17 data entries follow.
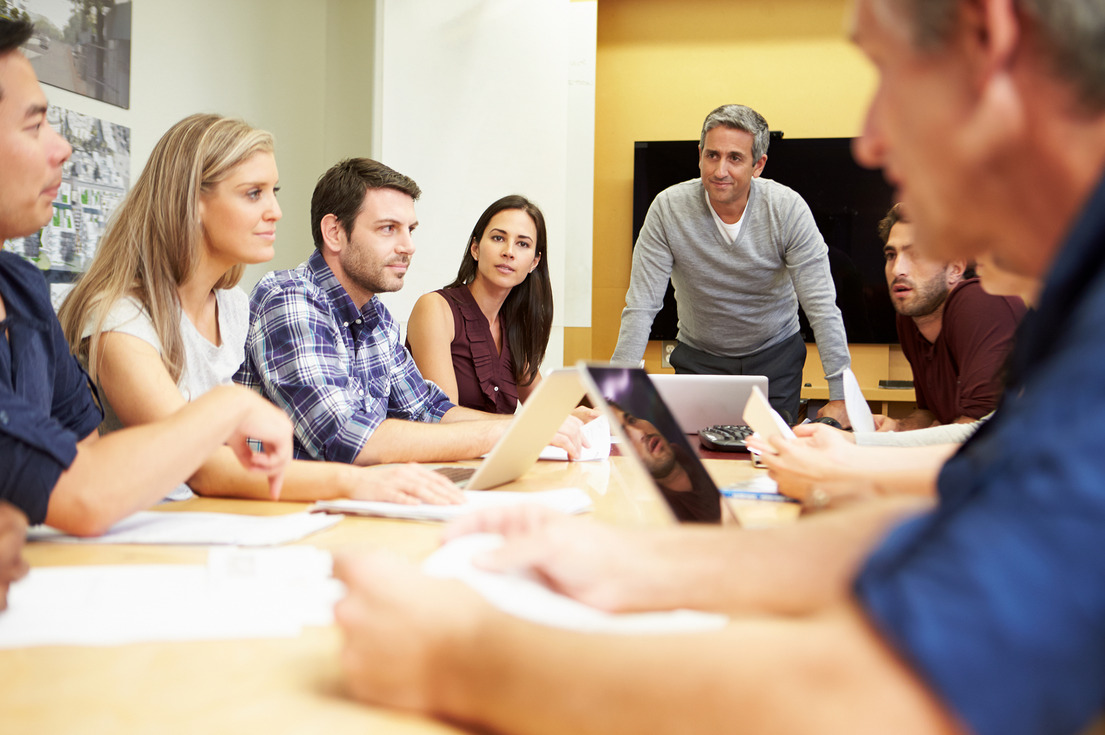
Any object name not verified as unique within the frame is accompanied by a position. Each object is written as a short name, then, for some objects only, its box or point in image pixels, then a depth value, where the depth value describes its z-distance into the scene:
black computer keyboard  1.99
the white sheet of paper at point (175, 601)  0.68
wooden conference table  0.53
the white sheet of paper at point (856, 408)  1.85
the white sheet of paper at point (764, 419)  1.50
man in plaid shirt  1.77
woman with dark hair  2.92
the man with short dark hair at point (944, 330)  2.37
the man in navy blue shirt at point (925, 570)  0.35
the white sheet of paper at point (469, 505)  1.15
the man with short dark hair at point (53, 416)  0.97
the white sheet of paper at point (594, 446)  1.78
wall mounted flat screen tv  4.49
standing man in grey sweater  3.19
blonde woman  1.43
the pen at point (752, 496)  1.38
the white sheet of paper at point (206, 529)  1.00
